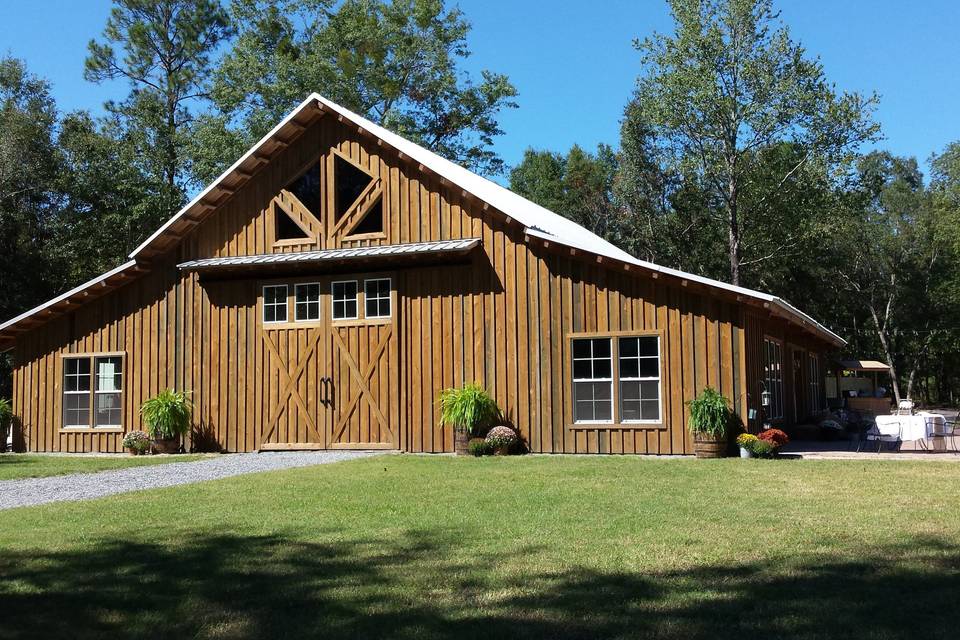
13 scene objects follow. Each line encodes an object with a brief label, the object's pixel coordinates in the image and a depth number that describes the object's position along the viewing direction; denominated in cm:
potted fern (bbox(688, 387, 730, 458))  1432
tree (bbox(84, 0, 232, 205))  3681
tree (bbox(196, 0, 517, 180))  3462
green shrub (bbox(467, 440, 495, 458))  1574
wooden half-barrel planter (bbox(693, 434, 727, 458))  1438
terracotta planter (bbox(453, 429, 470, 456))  1606
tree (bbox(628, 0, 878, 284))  3109
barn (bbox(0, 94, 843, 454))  1538
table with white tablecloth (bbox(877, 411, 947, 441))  1459
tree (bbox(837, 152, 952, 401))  4338
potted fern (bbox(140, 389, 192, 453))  1786
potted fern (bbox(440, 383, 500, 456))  1593
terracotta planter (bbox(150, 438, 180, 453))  1811
